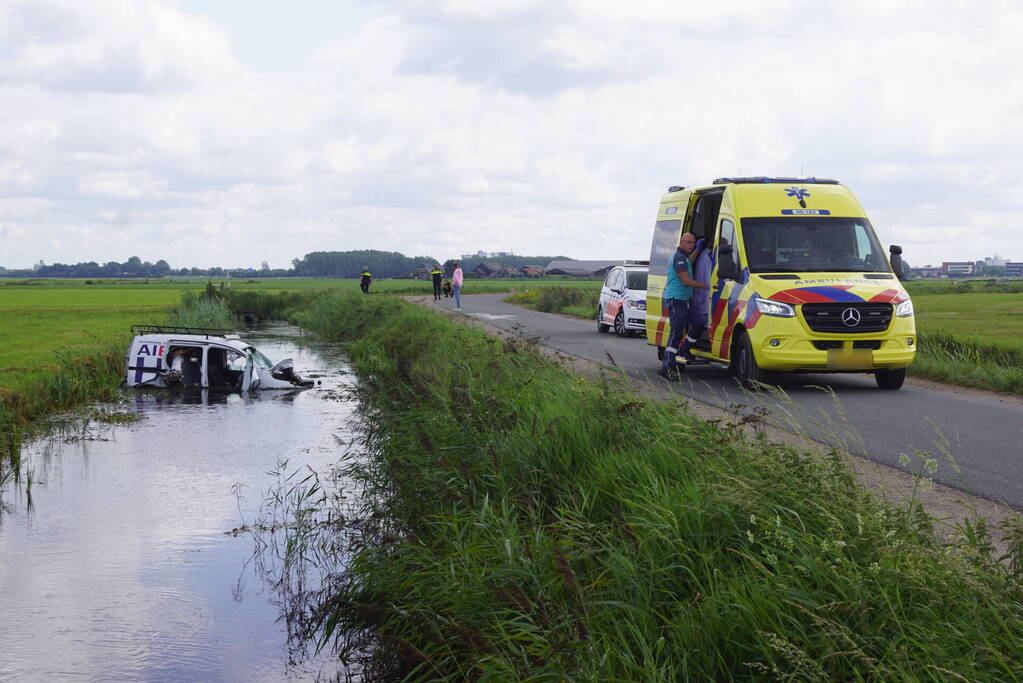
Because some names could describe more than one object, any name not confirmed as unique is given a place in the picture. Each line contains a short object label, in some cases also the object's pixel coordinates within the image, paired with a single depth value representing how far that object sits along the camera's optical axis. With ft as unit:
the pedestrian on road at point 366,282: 194.31
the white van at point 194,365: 68.54
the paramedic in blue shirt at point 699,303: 49.57
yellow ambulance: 43.34
